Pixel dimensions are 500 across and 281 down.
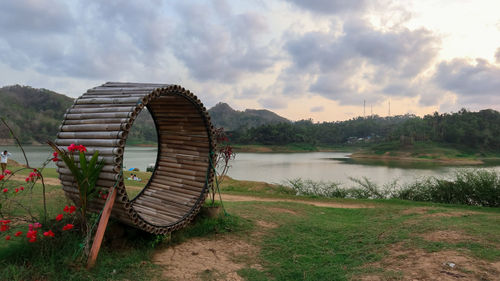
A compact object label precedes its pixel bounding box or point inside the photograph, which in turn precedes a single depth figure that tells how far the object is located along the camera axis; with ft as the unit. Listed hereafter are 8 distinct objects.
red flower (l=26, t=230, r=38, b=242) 10.81
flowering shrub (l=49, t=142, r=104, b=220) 12.46
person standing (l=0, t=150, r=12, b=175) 38.83
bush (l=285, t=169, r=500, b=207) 34.96
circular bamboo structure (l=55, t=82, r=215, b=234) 13.07
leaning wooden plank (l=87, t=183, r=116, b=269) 11.57
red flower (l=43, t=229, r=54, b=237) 11.23
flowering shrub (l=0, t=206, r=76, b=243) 10.85
